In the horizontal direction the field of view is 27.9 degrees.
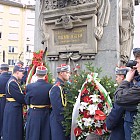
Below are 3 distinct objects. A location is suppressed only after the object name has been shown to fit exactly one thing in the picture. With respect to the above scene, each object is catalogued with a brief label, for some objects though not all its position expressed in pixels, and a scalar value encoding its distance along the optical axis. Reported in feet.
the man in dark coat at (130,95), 11.50
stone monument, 22.57
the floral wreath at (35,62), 22.88
